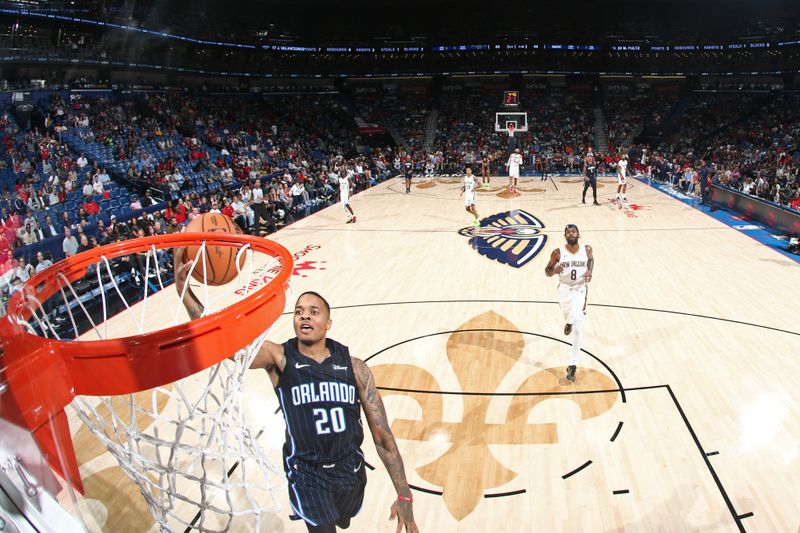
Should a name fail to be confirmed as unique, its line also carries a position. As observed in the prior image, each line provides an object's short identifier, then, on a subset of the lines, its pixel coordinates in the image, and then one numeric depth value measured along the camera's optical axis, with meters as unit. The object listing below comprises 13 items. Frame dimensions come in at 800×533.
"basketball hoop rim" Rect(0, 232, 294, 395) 1.57
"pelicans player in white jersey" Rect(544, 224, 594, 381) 5.84
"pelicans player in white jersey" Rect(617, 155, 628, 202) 16.59
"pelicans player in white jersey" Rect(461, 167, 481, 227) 13.68
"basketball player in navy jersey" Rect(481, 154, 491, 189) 21.64
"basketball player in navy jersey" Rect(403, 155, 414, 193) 20.42
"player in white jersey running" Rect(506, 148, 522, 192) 18.94
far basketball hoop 25.80
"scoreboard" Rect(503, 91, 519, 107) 26.26
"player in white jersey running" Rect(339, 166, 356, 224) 14.56
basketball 3.67
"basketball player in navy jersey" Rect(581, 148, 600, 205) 16.14
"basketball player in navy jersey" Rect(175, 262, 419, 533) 2.74
